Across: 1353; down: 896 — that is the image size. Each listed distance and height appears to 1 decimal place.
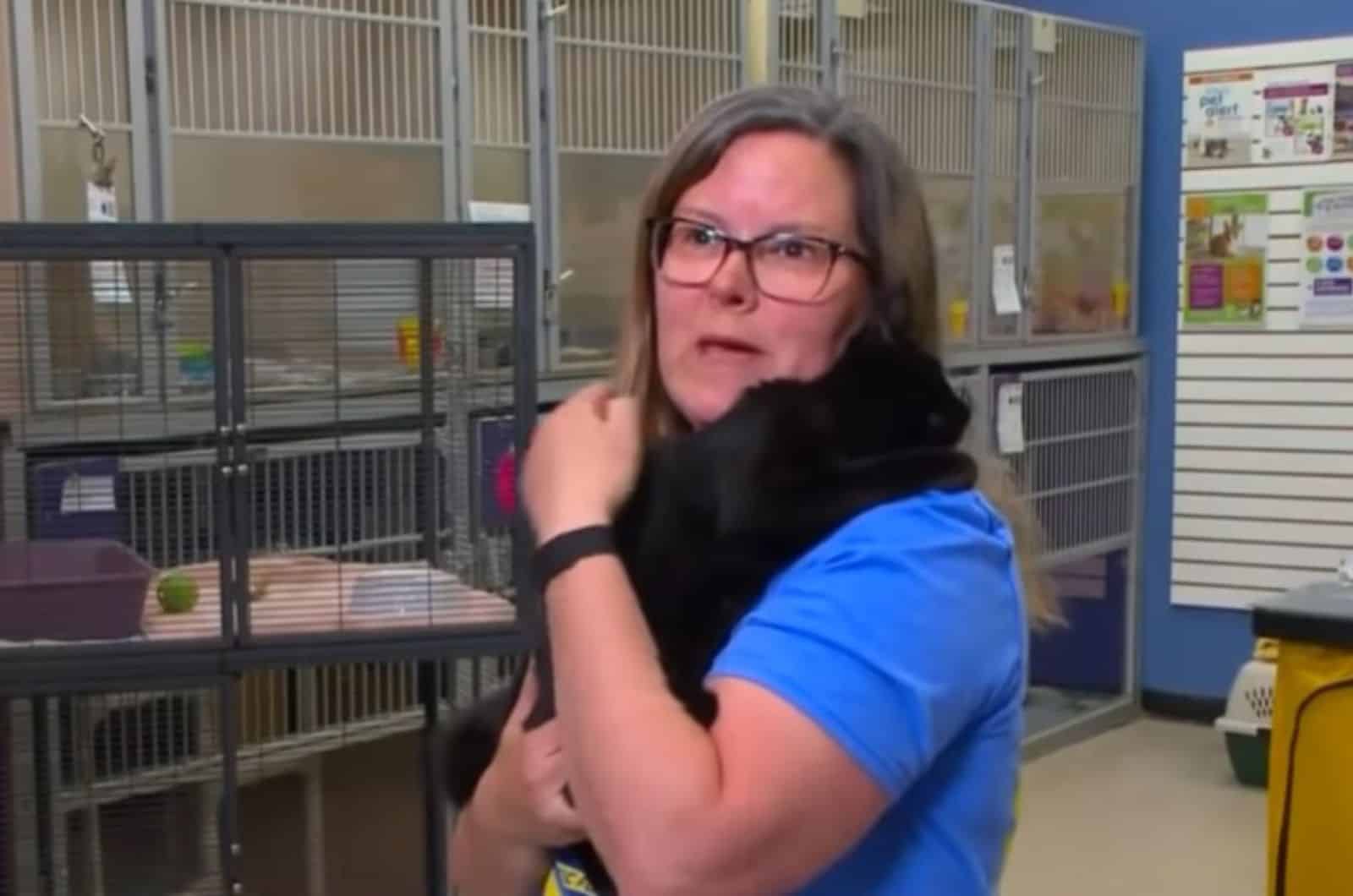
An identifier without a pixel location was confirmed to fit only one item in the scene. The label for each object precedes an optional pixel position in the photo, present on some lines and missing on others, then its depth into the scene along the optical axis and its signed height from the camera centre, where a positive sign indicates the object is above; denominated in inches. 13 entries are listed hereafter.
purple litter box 79.6 -15.1
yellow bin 72.1 -21.2
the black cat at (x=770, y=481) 39.8 -5.0
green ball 82.7 -15.6
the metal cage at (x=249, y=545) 80.7 -13.8
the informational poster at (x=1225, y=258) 177.2 +1.7
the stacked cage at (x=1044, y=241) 148.0 +3.4
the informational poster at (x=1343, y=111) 170.6 +16.7
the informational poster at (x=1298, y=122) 172.1 +15.9
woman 35.3 -8.0
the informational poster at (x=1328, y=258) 171.5 +1.6
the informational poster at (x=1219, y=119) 177.3 +16.7
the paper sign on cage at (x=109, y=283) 85.2 -0.1
